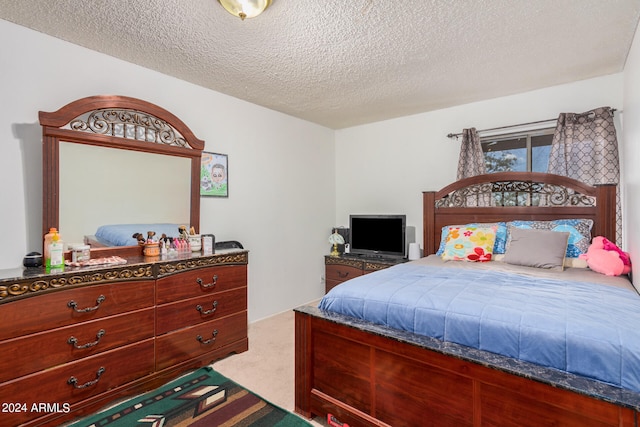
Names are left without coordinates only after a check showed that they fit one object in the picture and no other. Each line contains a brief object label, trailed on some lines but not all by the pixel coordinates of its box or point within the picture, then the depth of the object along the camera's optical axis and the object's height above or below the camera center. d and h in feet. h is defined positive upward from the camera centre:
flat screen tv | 12.71 -1.03
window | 10.73 +2.15
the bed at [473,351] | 3.84 -2.06
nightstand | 12.39 -2.27
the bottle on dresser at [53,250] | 6.47 -0.83
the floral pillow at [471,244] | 9.30 -1.02
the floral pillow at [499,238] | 9.41 -0.82
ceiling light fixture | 5.82 +3.85
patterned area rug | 6.13 -4.13
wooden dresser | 5.59 -2.58
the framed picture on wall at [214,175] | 10.21 +1.19
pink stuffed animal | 7.42 -1.16
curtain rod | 10.13 +2.95
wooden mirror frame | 7.04 +1.87
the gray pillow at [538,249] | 8.01 -1.00
